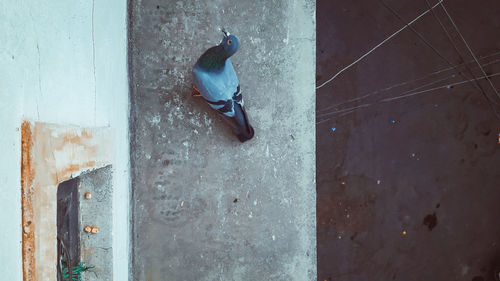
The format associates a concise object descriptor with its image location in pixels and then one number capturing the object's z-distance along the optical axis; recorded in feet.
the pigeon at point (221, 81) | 6.88
